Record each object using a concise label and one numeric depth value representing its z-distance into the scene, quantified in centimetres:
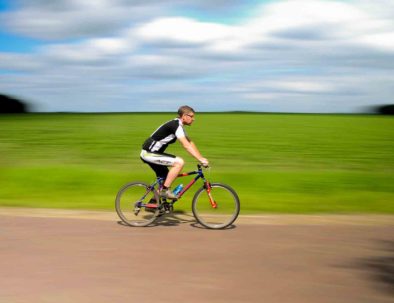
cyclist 891
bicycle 909
